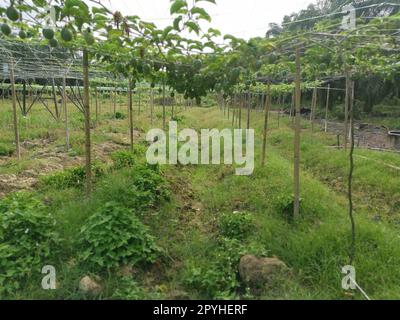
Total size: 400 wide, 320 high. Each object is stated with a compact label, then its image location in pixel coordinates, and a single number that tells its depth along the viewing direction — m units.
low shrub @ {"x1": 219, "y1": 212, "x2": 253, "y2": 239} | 3.89
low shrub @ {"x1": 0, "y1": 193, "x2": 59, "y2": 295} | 2.86
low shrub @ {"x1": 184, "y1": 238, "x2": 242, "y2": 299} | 2.94
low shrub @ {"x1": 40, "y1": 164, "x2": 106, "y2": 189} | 5.32
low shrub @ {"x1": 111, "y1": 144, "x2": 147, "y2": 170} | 6.44
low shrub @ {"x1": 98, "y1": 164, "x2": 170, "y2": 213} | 4.44
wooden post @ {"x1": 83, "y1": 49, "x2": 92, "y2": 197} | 4.28
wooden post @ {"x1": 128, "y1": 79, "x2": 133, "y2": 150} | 6.91
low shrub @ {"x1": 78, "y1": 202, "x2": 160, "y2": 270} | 3.06
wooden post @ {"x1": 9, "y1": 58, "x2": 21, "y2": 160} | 6.75
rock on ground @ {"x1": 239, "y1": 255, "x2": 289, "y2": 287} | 3.04
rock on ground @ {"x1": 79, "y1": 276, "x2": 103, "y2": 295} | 2.78
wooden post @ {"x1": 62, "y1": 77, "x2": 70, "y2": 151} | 7.98
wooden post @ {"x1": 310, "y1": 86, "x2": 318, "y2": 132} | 10.99
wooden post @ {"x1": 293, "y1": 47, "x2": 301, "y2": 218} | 4.00
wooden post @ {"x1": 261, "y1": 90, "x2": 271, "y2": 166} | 6.03
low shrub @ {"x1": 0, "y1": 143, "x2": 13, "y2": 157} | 7.62
